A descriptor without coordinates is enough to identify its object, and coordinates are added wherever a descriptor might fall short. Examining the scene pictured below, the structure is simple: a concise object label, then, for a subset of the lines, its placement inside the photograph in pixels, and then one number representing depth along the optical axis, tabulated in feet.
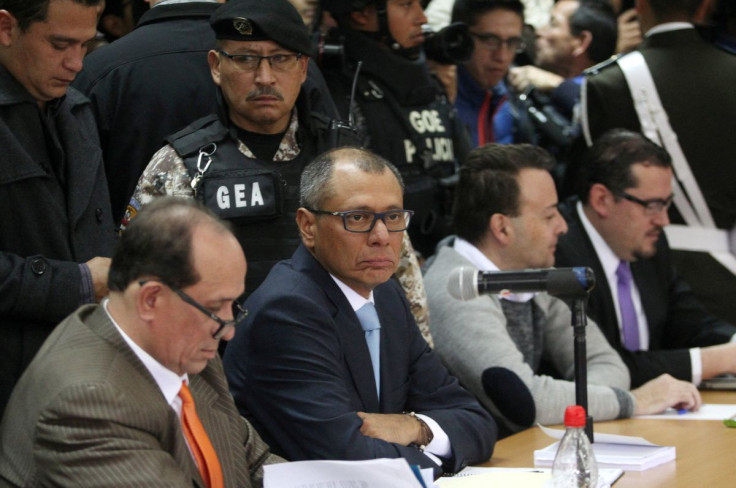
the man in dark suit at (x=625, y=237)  30.48
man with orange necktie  15.05
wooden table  20.79
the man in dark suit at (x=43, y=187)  19.45
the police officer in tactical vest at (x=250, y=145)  22.49
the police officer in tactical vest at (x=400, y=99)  28.53
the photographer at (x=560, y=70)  36.88
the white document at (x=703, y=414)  25.88
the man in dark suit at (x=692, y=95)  31.35
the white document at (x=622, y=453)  21.44
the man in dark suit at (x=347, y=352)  19.94
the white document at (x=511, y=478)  19.75
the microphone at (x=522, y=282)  18.48
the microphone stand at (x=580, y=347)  18.74
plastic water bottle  18.19
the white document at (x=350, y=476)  17.17
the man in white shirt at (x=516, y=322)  25.02
